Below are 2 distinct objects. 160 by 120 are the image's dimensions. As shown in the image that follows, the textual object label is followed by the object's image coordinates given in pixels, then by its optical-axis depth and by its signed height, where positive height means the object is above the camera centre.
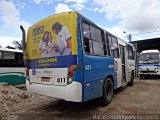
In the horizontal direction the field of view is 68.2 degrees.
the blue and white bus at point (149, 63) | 10.16 -0.12
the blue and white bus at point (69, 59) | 3.28 +0.13
